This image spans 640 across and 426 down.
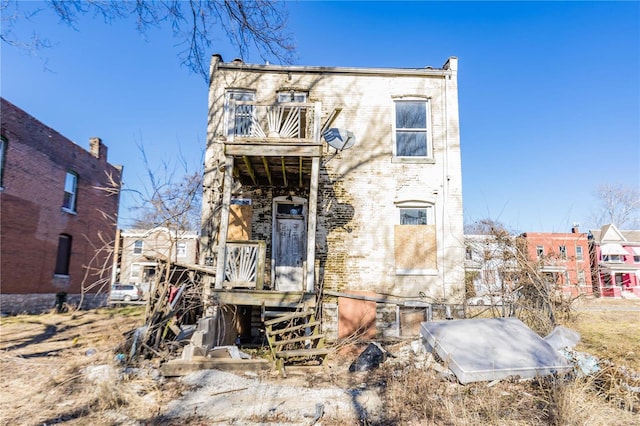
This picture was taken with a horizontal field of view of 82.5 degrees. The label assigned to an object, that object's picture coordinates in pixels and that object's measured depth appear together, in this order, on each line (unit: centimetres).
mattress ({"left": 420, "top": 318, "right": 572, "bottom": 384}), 551
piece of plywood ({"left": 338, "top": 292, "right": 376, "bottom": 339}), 997
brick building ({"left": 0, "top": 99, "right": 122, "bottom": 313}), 1429
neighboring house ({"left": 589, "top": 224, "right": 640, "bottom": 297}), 3503
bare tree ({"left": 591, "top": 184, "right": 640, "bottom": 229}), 3981
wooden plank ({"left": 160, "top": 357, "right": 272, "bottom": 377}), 620
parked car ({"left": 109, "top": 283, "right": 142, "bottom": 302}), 2681
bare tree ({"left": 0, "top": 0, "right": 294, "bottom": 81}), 545
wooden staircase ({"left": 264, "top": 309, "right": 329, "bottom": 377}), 676
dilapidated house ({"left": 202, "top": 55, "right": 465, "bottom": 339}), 1022
